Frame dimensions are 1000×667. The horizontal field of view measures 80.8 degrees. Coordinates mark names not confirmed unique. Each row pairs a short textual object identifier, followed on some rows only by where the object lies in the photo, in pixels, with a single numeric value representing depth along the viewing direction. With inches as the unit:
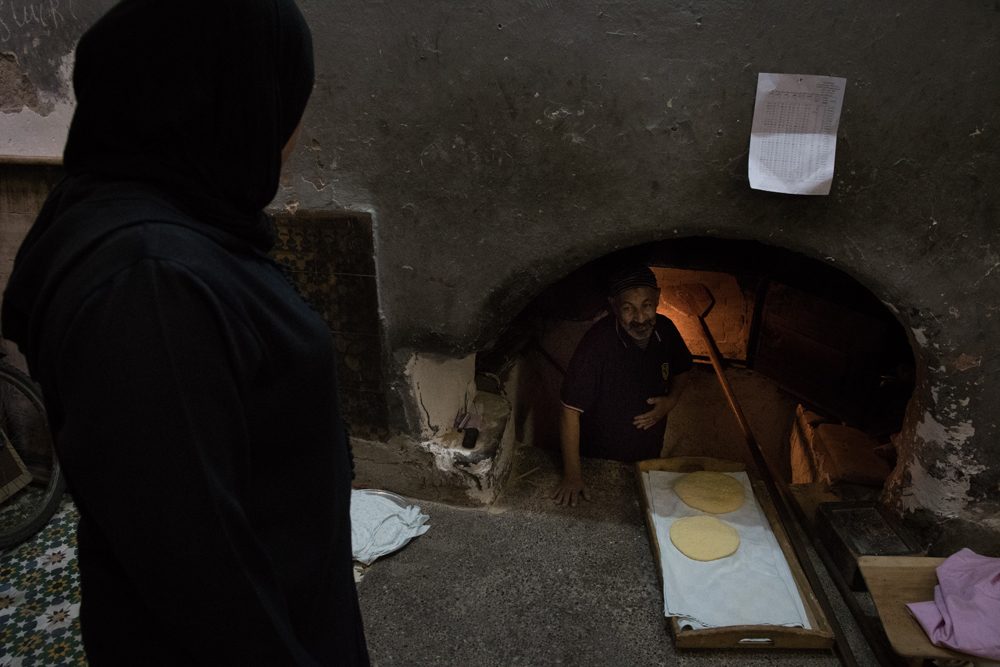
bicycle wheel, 117.8
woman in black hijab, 30.7
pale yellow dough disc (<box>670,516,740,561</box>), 97.6
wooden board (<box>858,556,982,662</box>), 75.5
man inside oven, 120.5
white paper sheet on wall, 75.4
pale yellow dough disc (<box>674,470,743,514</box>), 107.7
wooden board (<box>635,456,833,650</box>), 83.4
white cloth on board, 86.7
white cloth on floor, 104.6
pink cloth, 73.5
